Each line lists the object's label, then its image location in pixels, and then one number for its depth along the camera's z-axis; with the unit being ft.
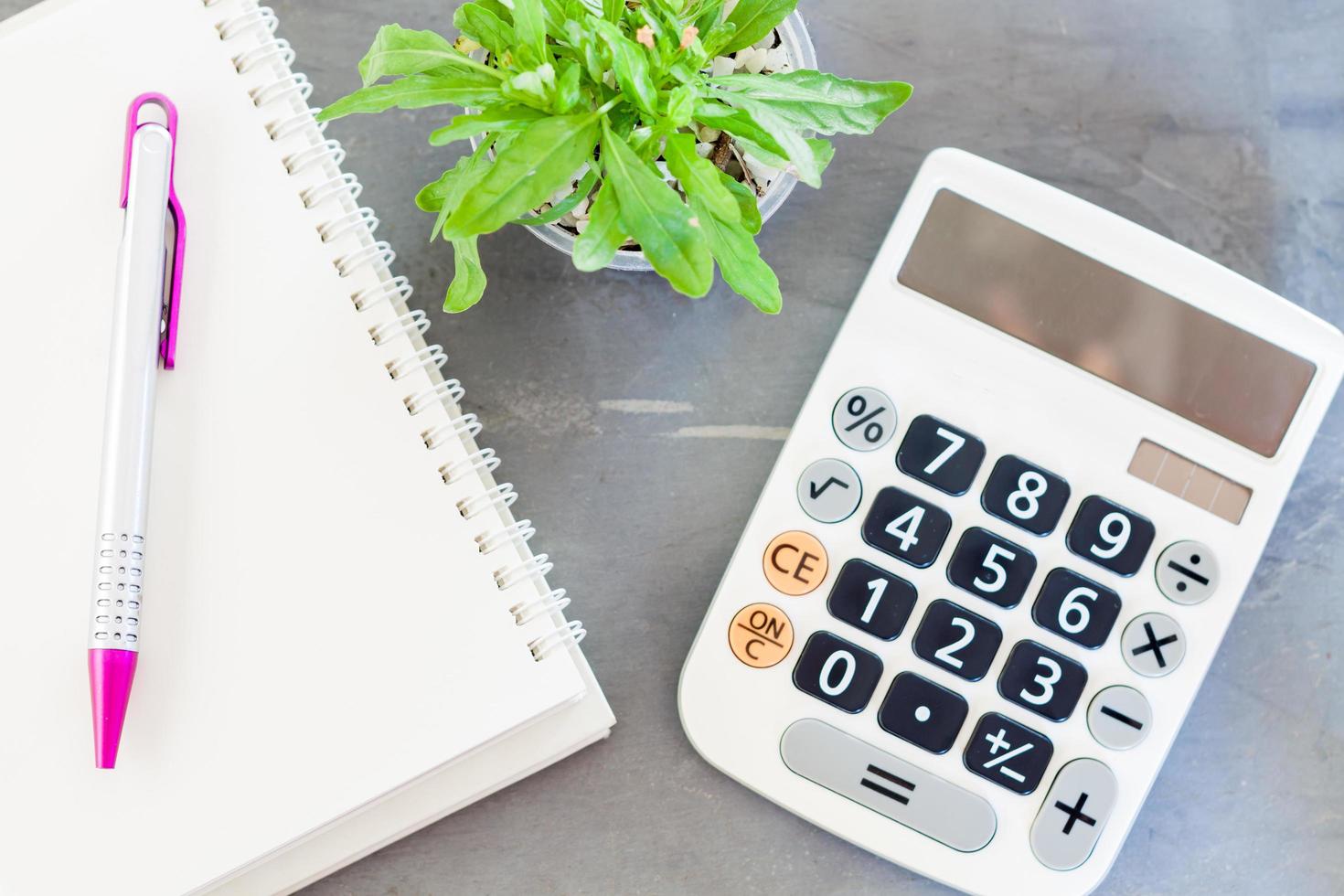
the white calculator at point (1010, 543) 1.47
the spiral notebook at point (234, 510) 1.35
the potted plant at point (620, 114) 0.97
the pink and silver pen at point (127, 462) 1.29
